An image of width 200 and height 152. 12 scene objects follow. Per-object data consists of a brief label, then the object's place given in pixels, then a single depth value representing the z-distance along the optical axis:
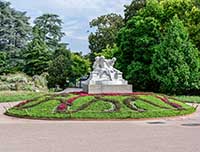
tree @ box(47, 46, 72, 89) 45.59
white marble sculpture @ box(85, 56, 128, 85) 21.73
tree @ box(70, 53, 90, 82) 48.44
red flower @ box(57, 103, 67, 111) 17.65
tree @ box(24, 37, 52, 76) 49.75
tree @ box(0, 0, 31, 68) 53.44
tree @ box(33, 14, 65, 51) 62.38
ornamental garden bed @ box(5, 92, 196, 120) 17.00
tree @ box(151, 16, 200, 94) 31.81
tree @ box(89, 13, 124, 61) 55.78
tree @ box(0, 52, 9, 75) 48.96
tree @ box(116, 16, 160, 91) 33.97
